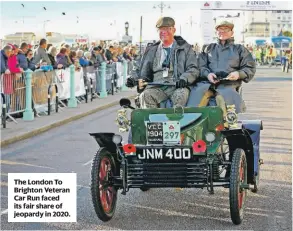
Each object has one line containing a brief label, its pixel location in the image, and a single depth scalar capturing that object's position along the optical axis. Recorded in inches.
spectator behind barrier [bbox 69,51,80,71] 658.2
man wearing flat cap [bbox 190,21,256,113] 249.8
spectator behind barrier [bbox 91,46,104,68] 747.2
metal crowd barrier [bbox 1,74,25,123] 467.1
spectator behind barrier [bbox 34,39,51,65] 572.3
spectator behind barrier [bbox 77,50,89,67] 692.6
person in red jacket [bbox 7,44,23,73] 482.0
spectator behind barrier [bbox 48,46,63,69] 594.3
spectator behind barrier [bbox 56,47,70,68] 627.3
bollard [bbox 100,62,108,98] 747.6
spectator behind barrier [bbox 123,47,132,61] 970.9
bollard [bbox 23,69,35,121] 497.9
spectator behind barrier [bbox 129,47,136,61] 1047.8
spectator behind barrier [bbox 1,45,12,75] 465.7
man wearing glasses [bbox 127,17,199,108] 241.0
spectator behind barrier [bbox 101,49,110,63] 788.5
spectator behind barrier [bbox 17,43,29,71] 518.1
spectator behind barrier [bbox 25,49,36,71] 541.1
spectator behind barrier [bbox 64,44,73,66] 642.2
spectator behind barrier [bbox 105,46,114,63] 840.5
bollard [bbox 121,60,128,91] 893.4
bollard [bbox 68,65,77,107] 626.0
